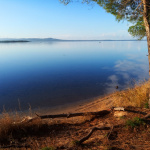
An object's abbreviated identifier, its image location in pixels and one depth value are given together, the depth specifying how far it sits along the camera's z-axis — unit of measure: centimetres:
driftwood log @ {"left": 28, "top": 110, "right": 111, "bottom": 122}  606
